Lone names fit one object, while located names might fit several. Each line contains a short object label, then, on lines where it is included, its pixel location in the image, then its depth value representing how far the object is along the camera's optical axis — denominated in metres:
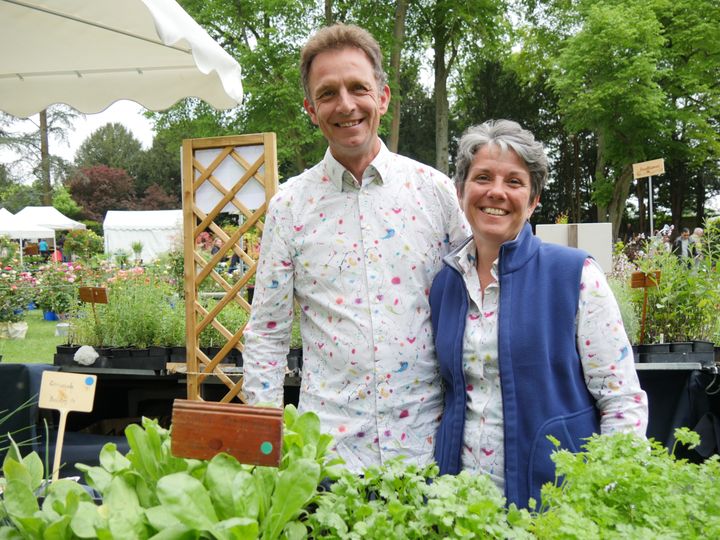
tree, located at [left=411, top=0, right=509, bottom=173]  13.43
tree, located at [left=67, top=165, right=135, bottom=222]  31.09
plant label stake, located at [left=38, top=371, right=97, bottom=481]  1.39
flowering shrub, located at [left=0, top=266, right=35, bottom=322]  7.67
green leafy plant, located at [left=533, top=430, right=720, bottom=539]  0.68
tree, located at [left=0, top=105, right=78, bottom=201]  17.28
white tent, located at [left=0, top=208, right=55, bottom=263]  14.20
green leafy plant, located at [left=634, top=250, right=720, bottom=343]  3.18
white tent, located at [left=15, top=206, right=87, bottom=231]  16.11
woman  1.20
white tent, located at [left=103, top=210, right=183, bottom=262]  17.36
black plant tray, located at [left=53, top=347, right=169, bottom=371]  3.47
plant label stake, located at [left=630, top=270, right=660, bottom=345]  3.01
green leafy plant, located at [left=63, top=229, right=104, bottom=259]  12.38
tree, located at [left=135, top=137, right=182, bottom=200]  31.80
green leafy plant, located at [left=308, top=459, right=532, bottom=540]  0.74
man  1.37
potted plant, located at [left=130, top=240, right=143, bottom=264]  12.94
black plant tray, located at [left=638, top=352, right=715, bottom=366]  3.05
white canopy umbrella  2.32
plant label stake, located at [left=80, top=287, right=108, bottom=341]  3.41
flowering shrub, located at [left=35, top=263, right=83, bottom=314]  8.45
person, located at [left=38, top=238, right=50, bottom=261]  16.92
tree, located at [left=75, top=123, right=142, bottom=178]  35.81
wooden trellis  3.16
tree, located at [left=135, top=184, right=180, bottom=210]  30.41
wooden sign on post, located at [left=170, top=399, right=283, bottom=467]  0.75
